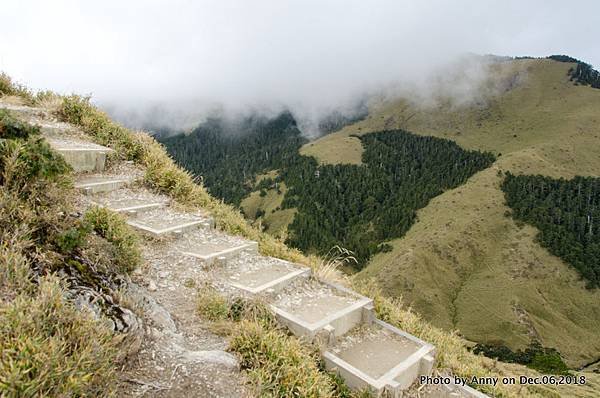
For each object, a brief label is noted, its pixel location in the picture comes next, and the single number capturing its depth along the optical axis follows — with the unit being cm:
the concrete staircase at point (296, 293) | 602
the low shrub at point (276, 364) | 445
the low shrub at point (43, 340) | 283
